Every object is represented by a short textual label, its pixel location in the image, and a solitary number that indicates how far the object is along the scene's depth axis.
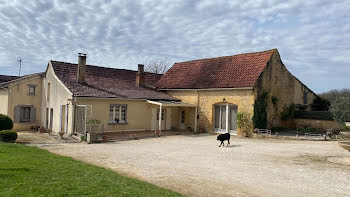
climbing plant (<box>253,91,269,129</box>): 19.36
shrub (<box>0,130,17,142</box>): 14.63
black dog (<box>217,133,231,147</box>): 15.14
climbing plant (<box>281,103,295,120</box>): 22.39
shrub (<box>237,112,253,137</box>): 19.45
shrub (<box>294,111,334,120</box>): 20.78
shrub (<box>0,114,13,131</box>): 17.89
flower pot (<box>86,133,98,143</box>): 16.00
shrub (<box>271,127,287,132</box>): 20.95
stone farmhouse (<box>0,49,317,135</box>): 19.34
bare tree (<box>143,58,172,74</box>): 55.93
